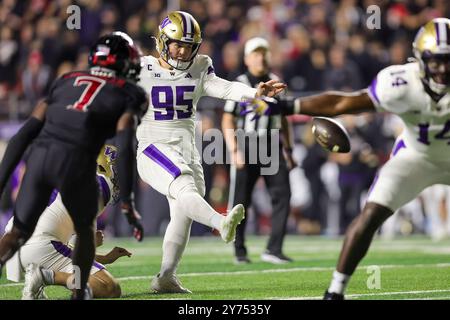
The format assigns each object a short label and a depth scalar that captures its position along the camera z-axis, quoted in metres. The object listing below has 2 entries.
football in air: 12.17
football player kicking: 14.60
